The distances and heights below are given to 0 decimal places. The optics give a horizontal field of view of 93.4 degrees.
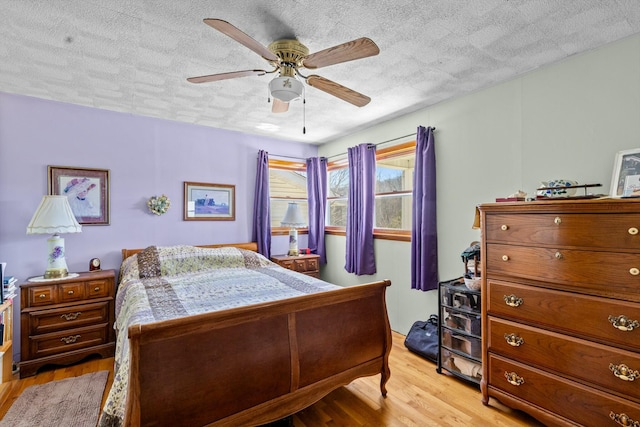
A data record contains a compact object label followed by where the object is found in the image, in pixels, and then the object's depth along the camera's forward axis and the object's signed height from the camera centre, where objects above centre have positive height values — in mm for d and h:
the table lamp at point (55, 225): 2627 -85
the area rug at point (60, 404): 1952 -1333
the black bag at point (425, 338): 2744 -1209
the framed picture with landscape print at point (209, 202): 3723 +158
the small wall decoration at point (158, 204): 3449 +124
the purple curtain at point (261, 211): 4098 +35
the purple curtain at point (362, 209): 3695 +42
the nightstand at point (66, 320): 2570 -936
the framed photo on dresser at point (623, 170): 1791 +239
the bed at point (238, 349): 1431 -767
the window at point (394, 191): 3477 +257
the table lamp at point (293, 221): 4098 -107
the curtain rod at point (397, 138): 3249 +843
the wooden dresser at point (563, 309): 1566 -581
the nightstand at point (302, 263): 4016 -673
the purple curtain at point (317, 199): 4488 +209
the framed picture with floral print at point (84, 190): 3004 +269
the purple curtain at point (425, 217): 2982 -53
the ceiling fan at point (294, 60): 1570 +883
